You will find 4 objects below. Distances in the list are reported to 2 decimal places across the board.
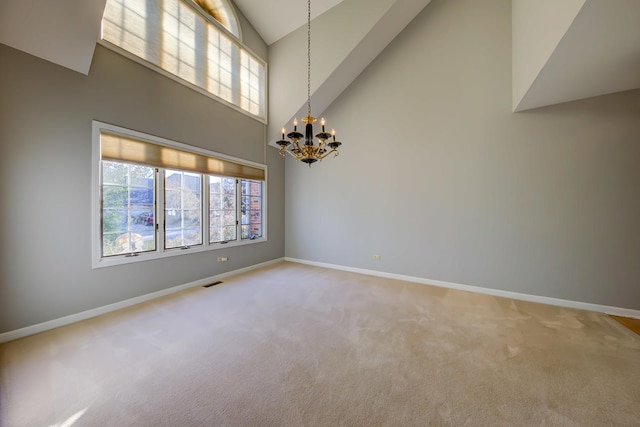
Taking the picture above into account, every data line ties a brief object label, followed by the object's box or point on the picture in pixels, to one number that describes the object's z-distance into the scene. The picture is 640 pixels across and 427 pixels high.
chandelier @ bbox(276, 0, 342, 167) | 2.81
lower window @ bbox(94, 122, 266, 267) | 3.11
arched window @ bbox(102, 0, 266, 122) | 3.32
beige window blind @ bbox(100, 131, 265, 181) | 3.11
